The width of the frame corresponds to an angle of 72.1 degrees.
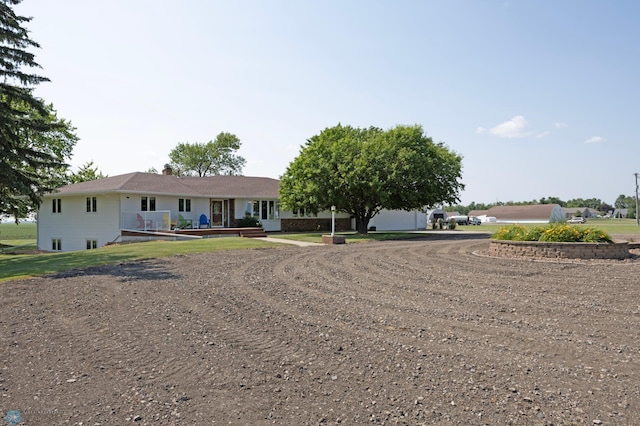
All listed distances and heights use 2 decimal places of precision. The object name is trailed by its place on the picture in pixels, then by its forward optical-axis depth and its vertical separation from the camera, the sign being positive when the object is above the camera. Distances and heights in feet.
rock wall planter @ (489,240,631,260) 43.01 -3.71
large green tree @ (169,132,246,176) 195.11 +29.26
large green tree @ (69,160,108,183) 147.13 +17.48
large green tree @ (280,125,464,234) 83.05 +8.65
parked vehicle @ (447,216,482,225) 222.48 -2.66
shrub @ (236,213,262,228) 97.96 -0.26
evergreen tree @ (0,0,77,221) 52.41 +16.14
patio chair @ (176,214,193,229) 87.71 -0.14
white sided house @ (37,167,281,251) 82.17 +3.28
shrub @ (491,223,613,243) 44.96 -2.18
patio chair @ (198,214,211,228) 93.91 -0.02
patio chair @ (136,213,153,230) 81.59 +0.05
